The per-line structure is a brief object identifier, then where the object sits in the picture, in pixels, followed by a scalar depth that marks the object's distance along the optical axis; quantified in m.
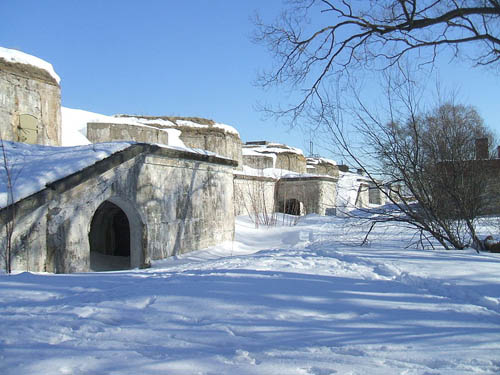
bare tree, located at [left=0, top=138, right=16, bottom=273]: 4.87
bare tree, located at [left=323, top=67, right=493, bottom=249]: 6.33
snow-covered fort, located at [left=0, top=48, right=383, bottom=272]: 5.49
